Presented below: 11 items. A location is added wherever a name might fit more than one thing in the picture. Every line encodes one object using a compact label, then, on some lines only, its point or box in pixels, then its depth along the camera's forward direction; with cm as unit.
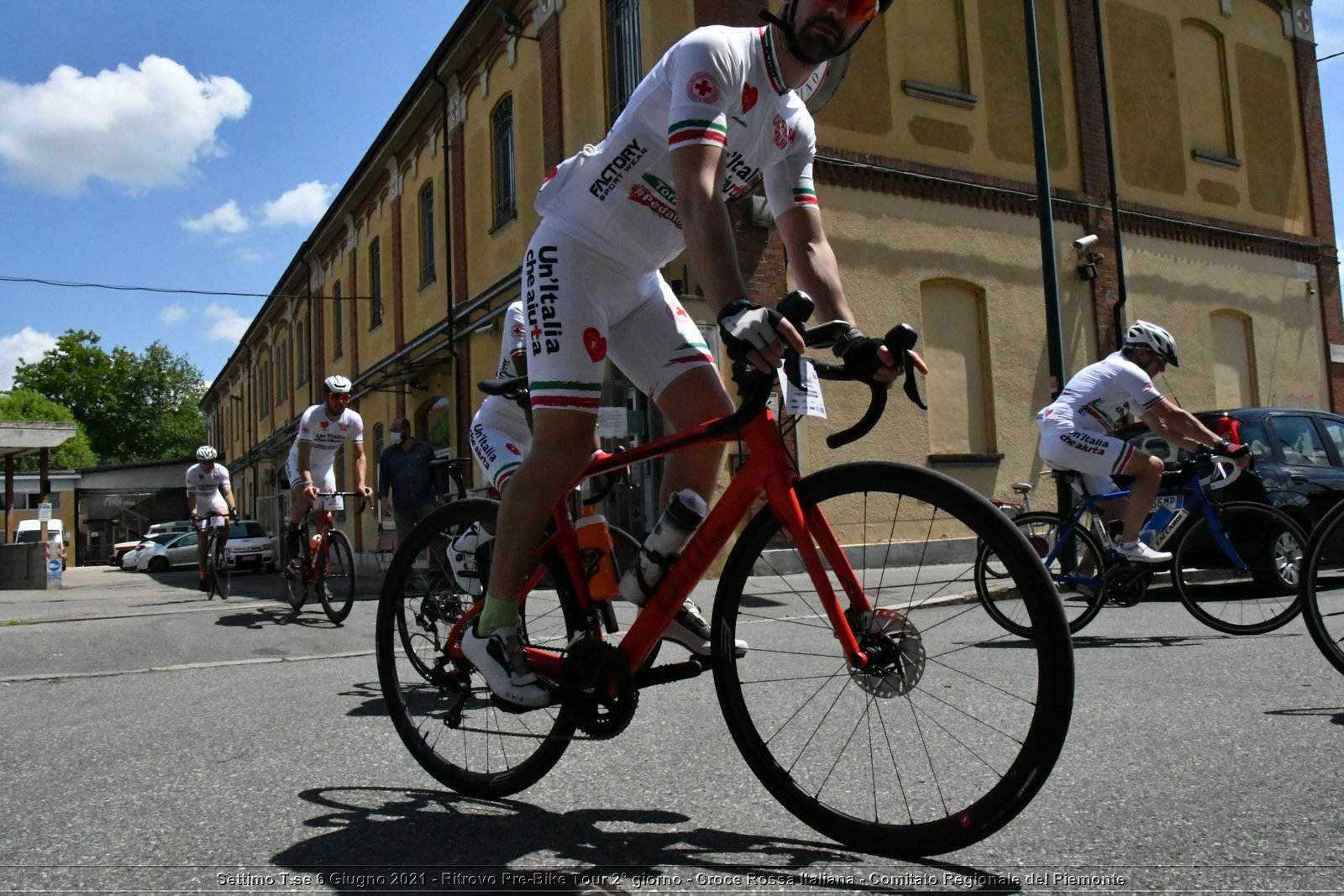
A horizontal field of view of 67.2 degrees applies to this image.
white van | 3172
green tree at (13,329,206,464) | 7375
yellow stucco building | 1366
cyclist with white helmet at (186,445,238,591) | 1153
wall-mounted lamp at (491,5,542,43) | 1767
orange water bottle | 267
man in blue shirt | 866
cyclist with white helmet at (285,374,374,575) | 851
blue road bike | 598
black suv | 816
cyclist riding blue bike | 611
